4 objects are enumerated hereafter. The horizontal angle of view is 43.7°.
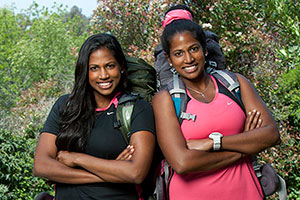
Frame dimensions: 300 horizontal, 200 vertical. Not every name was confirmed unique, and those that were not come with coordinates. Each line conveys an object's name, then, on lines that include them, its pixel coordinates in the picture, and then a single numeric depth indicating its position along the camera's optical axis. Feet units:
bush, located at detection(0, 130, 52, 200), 17.37
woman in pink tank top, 7.09
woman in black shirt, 7.44
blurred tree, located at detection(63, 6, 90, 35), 205.52
